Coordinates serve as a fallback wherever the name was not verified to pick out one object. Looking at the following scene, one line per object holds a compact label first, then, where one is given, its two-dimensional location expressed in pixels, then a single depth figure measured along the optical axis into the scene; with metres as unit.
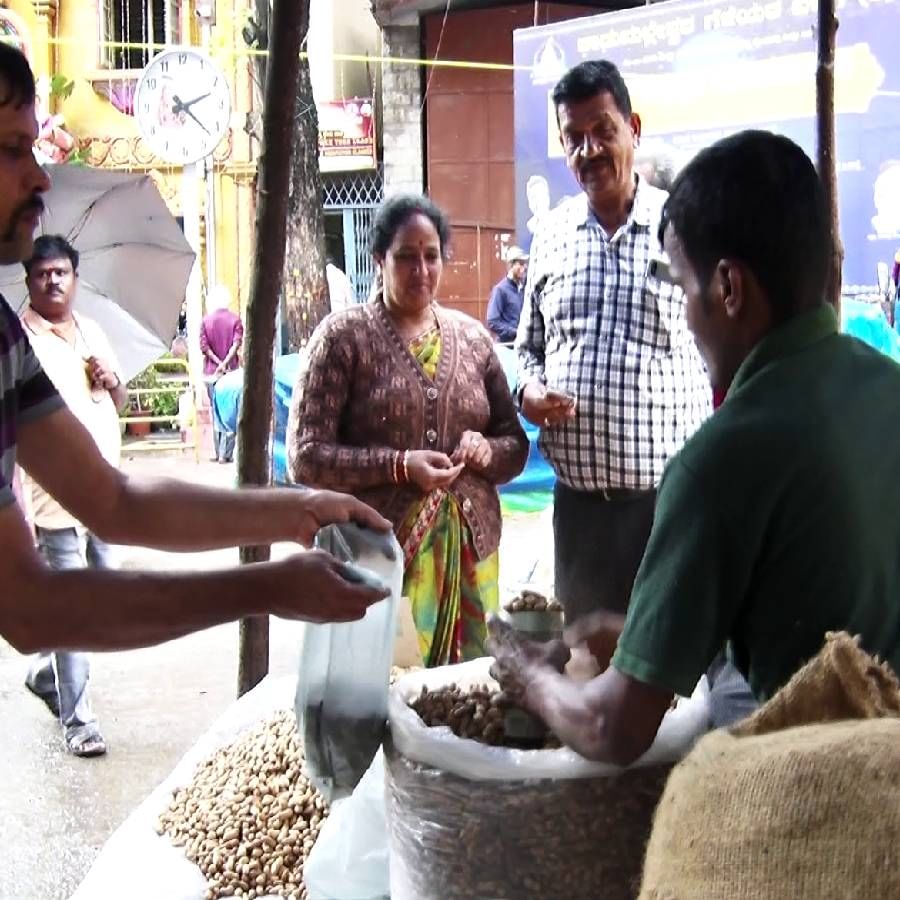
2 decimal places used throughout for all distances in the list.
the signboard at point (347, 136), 14.14
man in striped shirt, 1.51
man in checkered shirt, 2.99
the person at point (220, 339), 11.97
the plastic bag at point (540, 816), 1.64
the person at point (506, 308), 9.06
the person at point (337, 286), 11.03
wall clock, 10.62
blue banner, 8.38
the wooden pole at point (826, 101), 3.25
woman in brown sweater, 2.97
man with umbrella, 4.05
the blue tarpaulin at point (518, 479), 7.71
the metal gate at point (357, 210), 14.33
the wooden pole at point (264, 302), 3.08
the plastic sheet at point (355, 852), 2.17
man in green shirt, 1.27
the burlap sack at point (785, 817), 0.69
